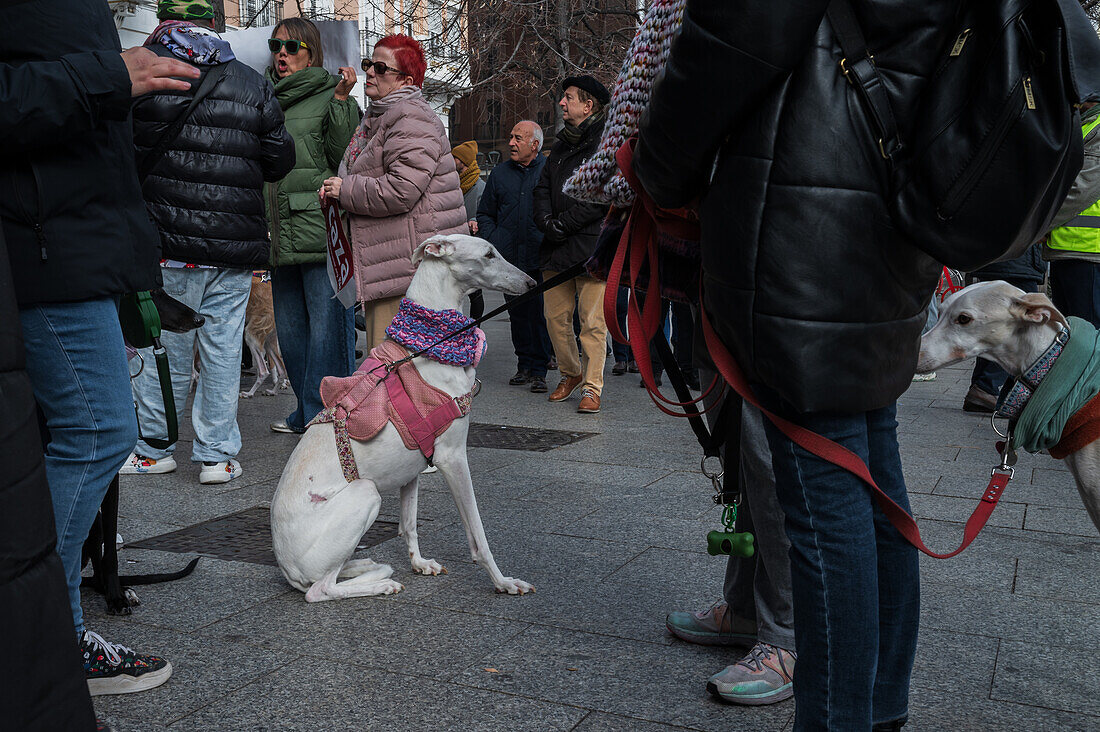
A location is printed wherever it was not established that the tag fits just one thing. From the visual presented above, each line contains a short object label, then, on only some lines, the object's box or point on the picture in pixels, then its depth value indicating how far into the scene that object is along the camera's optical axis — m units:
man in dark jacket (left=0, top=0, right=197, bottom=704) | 2.39
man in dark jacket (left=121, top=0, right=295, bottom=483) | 5.23
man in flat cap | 8.14
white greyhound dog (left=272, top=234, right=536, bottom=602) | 3.68
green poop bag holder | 2.72
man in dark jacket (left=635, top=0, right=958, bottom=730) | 1.82
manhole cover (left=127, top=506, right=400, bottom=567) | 4.34
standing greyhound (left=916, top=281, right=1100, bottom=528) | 2.92
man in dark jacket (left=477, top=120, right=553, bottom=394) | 9.45
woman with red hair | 5.62
